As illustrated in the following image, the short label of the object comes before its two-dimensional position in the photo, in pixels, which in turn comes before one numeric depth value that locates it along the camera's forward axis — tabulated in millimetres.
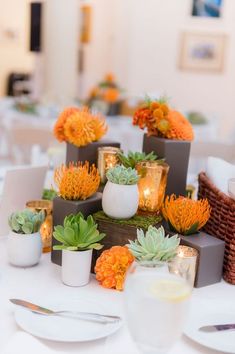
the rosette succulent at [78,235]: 1218
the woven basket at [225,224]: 1281
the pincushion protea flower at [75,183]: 1304
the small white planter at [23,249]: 1300
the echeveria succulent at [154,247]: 1059
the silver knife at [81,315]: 1048
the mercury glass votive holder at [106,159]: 1500
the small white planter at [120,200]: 1279
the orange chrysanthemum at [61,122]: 1586
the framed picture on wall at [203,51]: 7527
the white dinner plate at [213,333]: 987
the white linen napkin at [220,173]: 1454
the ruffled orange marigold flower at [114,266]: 1195
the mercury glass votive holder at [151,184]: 1381
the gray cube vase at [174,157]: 1511
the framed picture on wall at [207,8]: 7406
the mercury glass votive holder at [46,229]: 1448
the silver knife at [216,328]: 1046
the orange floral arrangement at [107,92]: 5043
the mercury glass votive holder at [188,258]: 1175
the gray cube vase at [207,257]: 1244
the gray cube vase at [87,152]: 1591
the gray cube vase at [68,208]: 1306
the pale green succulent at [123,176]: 1284
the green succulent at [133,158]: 1440
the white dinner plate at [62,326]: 988
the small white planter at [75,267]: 1217
